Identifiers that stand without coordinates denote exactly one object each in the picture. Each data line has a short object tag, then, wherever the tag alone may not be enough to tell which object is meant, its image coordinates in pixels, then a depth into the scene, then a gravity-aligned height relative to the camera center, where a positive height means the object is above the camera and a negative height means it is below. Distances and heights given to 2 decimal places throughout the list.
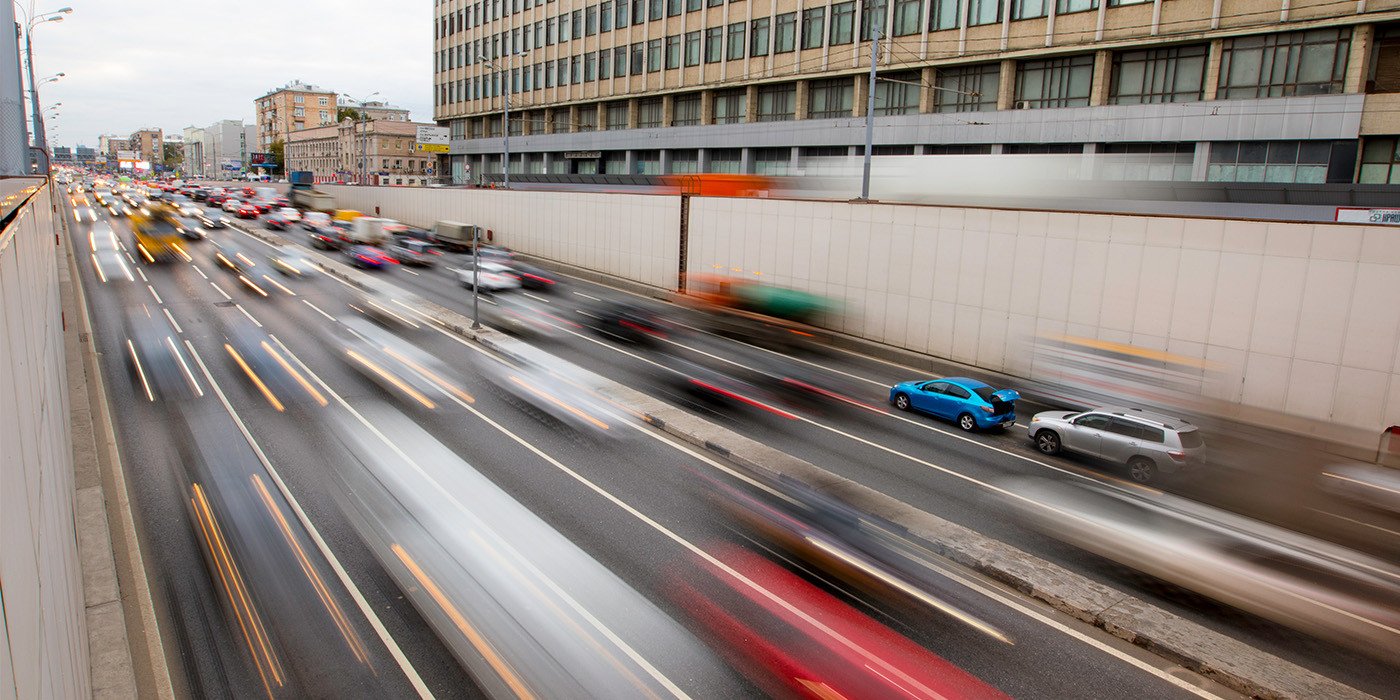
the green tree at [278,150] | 166.26 +10.08
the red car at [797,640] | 9.51 -5.68
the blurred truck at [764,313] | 30.41 -4.10
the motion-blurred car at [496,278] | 37.94 -3.58
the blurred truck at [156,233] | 48.38 -3.05
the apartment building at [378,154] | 121.81 +7.54
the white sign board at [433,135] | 93.56 +8.24
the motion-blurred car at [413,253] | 46.91 -3.15
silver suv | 16.39 -4.61
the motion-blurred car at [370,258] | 44.62 -3.37
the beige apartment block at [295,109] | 176.12 +20.56
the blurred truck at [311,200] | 76.81 -0.23
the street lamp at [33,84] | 37.17 +5.67
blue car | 19.62 -4.63
